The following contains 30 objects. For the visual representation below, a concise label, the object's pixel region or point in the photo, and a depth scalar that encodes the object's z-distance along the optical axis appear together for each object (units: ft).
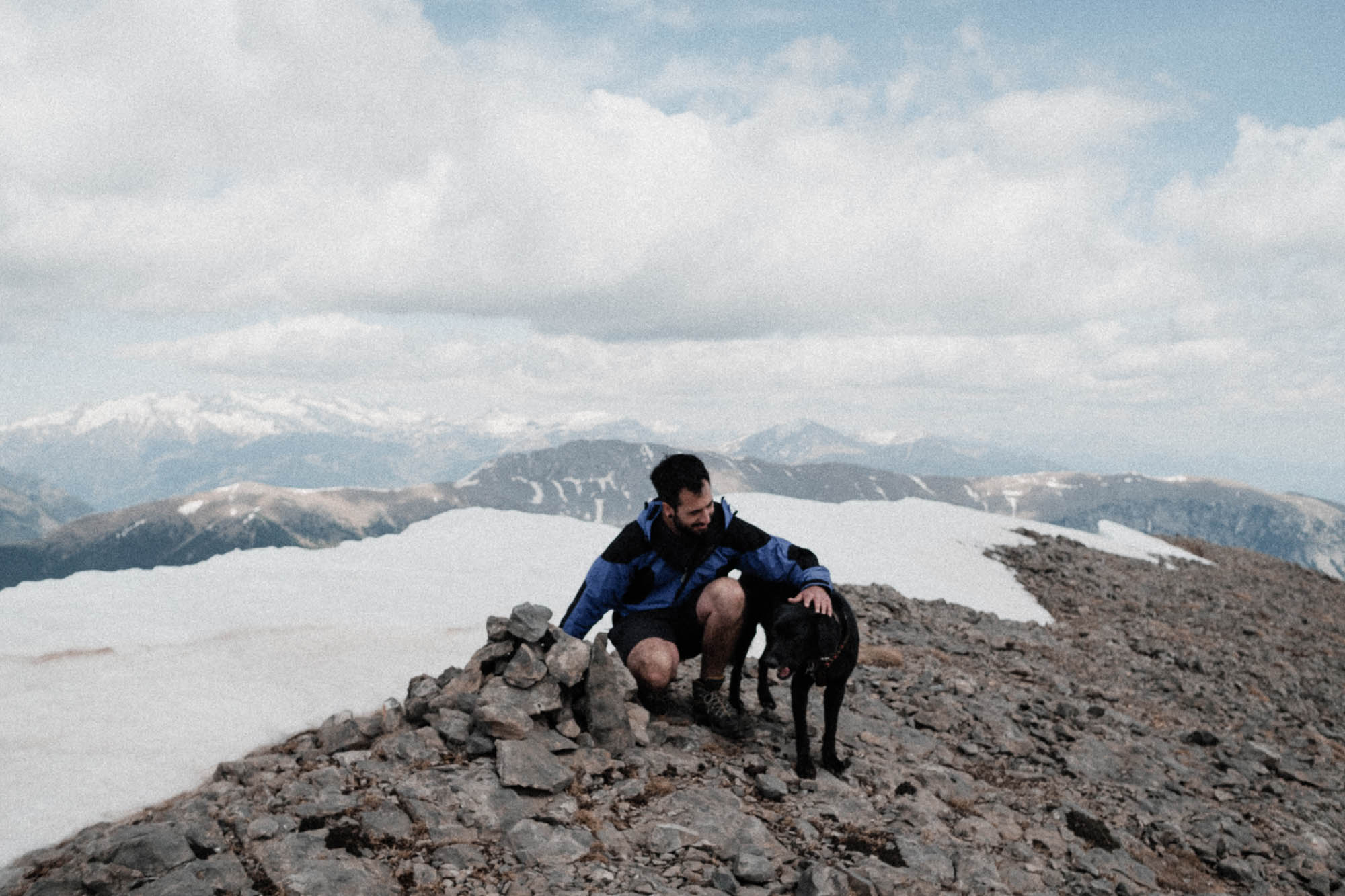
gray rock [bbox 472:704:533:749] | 20.97
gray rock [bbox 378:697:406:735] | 22.72
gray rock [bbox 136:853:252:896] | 15.25
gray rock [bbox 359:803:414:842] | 17.76
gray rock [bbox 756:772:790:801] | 21.39
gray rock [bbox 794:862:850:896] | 16.93
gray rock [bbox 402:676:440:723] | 22.91
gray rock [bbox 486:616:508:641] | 22.94
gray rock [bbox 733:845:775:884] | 17.56
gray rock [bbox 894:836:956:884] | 19.17
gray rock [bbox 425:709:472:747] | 21.38
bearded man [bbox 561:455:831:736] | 22.85
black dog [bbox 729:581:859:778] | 21.04
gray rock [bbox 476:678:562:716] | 21.50
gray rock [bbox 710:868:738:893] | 17.15
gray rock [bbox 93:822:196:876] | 16.20
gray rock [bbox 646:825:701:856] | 18.42
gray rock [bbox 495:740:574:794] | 19.81
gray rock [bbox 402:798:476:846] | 17.93
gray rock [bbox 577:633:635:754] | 22.49
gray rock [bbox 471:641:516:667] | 22.90
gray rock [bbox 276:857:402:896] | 15.80
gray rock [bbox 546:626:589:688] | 22.18
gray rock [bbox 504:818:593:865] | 17.51
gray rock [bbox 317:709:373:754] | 22.12
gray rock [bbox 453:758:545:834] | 18.60
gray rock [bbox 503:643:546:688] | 21.90
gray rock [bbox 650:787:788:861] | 18.88
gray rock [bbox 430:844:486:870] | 17.04
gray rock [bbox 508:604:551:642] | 22.37
